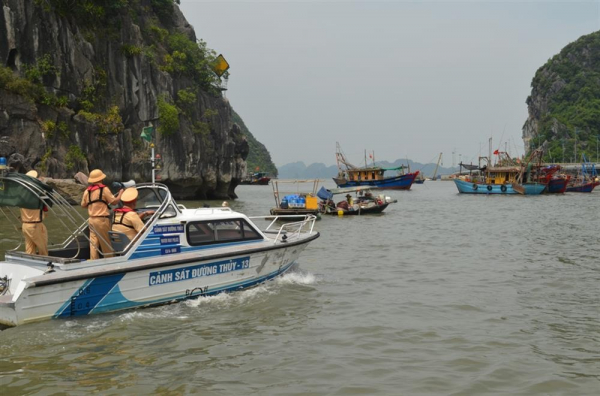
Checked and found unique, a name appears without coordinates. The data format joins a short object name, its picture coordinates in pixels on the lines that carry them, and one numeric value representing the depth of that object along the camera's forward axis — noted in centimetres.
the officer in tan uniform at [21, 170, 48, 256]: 923
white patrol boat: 831
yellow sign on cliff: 5198
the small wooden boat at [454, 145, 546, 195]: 5822
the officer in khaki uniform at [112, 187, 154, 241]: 970
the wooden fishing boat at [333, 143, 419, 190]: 7650
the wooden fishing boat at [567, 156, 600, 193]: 6450
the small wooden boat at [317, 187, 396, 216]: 3297
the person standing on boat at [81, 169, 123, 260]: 950
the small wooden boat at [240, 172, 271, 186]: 11000
